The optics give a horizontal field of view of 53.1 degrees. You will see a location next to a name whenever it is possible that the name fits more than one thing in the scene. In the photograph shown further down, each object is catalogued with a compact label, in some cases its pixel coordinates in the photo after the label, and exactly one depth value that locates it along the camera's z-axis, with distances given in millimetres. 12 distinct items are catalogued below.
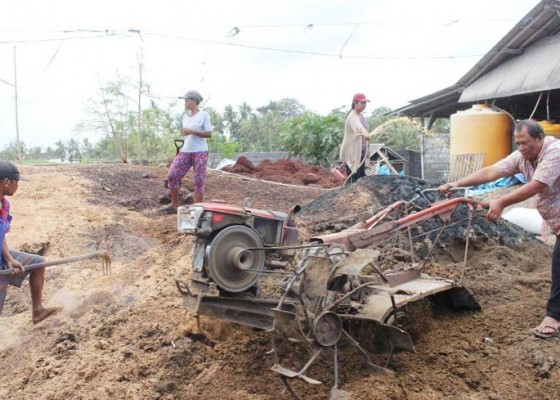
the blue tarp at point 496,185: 9859
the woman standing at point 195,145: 7543
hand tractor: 3508
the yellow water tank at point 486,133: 10930
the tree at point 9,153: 23516
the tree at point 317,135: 21766
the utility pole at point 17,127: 14920
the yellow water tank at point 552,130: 9492
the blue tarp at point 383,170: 13161
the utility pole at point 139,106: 17156
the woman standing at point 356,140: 8453
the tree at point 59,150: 29312
